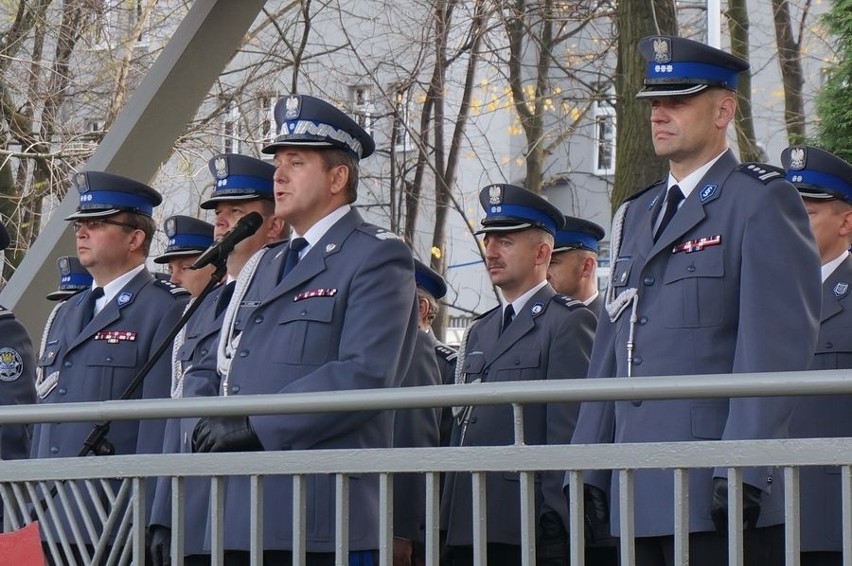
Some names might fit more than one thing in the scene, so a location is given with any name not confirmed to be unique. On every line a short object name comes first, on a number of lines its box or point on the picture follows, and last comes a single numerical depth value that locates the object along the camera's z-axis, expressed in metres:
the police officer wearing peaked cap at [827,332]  8.14
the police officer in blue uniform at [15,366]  10.89
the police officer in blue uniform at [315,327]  7.71
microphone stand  8.60
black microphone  8.63
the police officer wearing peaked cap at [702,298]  6.87
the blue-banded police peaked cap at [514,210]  10.93
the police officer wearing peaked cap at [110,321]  9.99
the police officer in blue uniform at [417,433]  9.89
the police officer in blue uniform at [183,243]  12.40
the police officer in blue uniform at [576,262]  12.31
